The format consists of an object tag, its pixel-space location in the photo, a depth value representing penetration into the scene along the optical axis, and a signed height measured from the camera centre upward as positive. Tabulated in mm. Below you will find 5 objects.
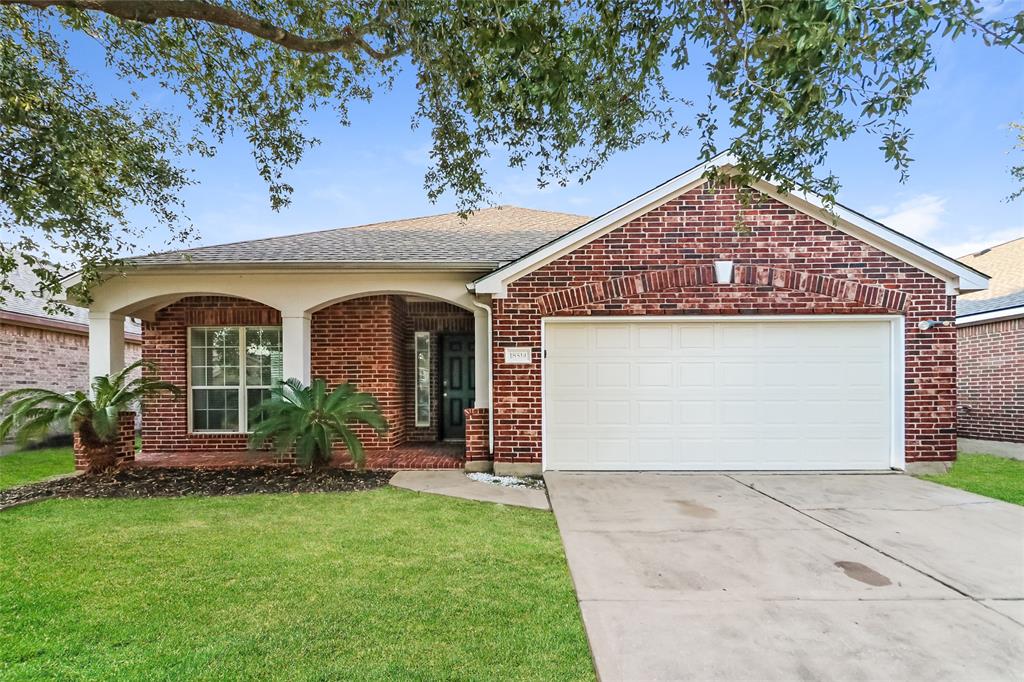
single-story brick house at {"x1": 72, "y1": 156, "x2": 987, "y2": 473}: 7074 +90
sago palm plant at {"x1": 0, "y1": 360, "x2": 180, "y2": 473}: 6262 -955
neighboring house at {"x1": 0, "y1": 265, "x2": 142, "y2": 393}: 10133 -172
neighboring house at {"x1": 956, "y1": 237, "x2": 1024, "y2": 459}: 9250 -739
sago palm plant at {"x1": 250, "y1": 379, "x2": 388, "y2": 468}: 6559 -1115
